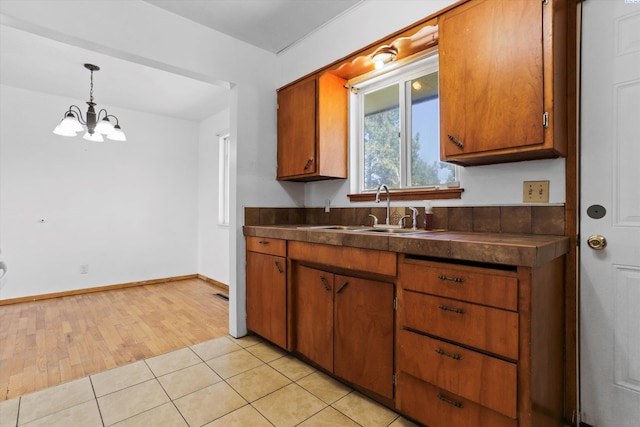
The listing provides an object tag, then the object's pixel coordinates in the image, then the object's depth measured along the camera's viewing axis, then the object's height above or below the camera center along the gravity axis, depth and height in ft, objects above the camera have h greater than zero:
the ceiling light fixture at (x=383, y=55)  6.77 +3.44
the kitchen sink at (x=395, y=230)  6.29 -0.41
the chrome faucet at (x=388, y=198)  7.18 +0.30
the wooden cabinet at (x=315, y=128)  8.11 +2.19
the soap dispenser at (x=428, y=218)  6.50 -0.14
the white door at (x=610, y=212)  4.55 -0.01
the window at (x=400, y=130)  7.10 +2.00
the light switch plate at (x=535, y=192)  5.22 +0.33
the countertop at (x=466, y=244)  3.71 -0.47
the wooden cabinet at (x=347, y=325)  5.26 -2.13
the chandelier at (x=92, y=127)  8.91 +2.49
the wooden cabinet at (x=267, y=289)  7.30 -1.92
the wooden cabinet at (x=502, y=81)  4.54 +2.03
